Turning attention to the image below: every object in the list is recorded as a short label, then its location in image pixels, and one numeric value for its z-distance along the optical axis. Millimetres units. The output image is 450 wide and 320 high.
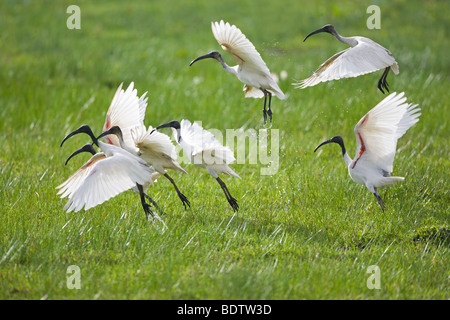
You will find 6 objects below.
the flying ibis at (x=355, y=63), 9422
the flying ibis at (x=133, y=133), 10539
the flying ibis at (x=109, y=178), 9094
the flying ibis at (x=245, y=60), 9445
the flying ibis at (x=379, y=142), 10047
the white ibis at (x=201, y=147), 10508
